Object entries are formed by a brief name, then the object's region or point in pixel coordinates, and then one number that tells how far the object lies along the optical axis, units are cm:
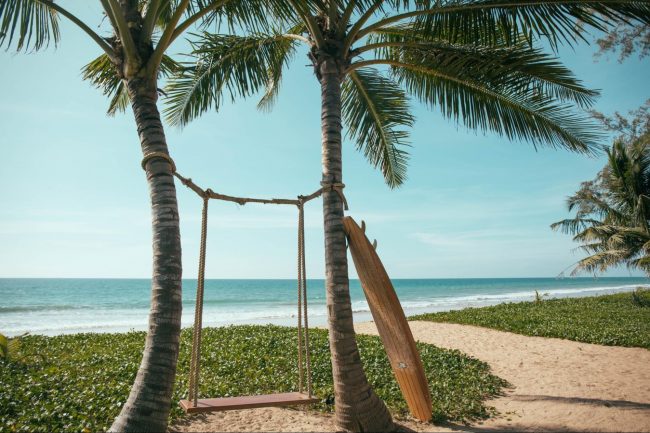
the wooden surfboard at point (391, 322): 438
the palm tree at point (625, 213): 1667
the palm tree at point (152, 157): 313
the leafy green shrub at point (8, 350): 698
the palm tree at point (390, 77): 427
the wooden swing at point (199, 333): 371
